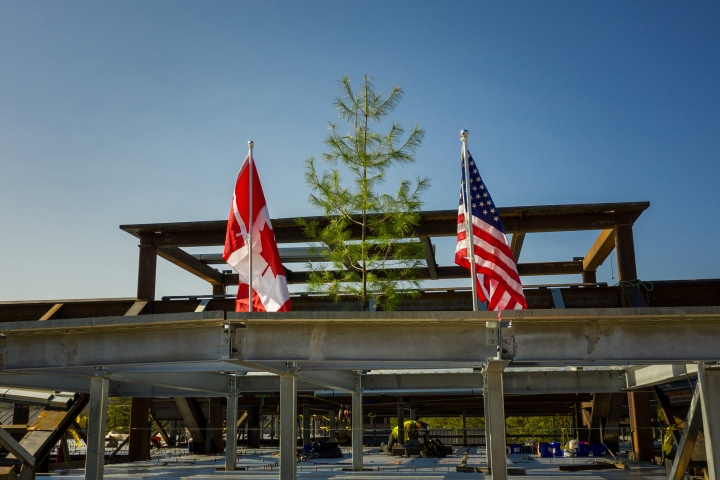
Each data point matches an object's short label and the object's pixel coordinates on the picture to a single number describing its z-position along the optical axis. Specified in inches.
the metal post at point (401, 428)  1259.4
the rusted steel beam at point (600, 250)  963.3
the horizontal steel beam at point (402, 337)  467.2
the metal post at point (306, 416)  1373.0
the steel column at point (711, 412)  460.1
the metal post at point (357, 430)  834.8
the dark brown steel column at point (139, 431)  1007.6
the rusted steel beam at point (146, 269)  986.1
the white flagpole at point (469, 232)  516.1
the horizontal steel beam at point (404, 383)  804.0
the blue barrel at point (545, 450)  1191.6
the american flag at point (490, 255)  519.8
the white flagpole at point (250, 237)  515.5
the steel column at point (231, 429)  873.5
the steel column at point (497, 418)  481.4
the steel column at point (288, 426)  540.7
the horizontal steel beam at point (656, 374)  563.2
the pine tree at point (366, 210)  653.9
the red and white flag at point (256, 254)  546.9
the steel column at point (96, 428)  547.8
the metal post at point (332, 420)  1561.6
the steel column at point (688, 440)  486.0
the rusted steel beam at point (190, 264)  1059.6
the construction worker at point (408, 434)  1275.8
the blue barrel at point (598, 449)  1152.8
